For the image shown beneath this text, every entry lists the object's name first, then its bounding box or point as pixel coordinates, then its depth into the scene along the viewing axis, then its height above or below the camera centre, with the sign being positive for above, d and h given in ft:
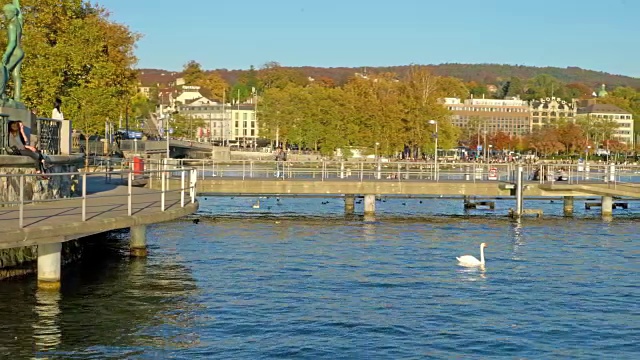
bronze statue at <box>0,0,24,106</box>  99.50 +9.75
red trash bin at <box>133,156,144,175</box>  141.38 -3.43
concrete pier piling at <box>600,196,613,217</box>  183.29 -10.44
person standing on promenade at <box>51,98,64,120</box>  112.61 +3.12
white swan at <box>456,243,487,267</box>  109.81 -12.51
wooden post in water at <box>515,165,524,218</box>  170.45 -7.76
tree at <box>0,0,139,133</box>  218.18 +16.95
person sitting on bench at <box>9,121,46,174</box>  86.63 -0.55
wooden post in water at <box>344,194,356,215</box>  184.57 -11.16
